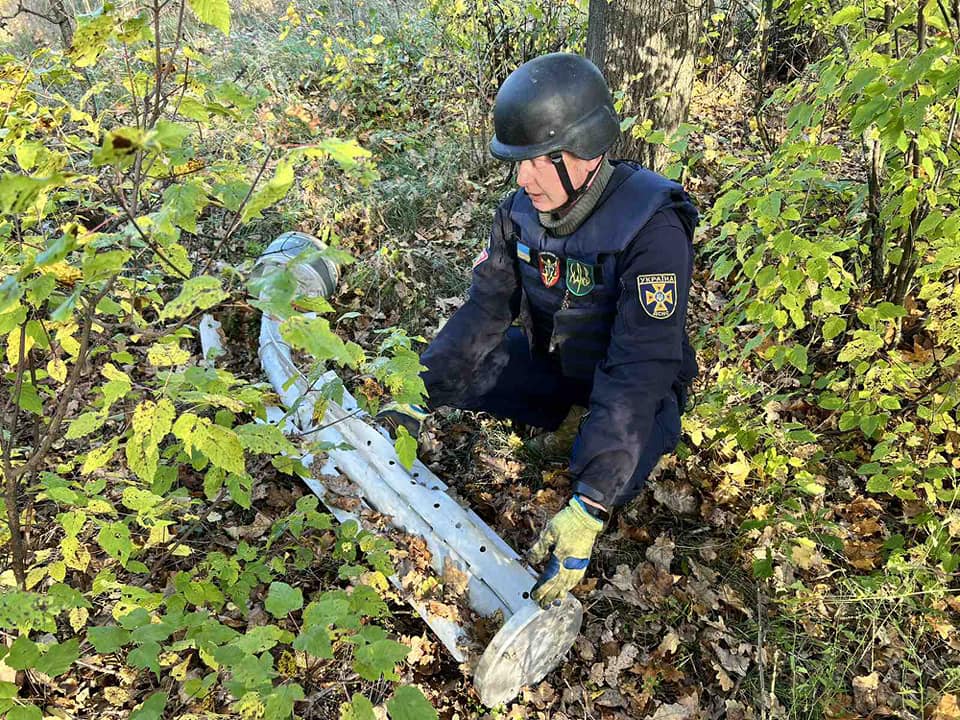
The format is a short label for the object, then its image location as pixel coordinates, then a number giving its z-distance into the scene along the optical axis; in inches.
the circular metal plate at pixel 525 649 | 86.1
